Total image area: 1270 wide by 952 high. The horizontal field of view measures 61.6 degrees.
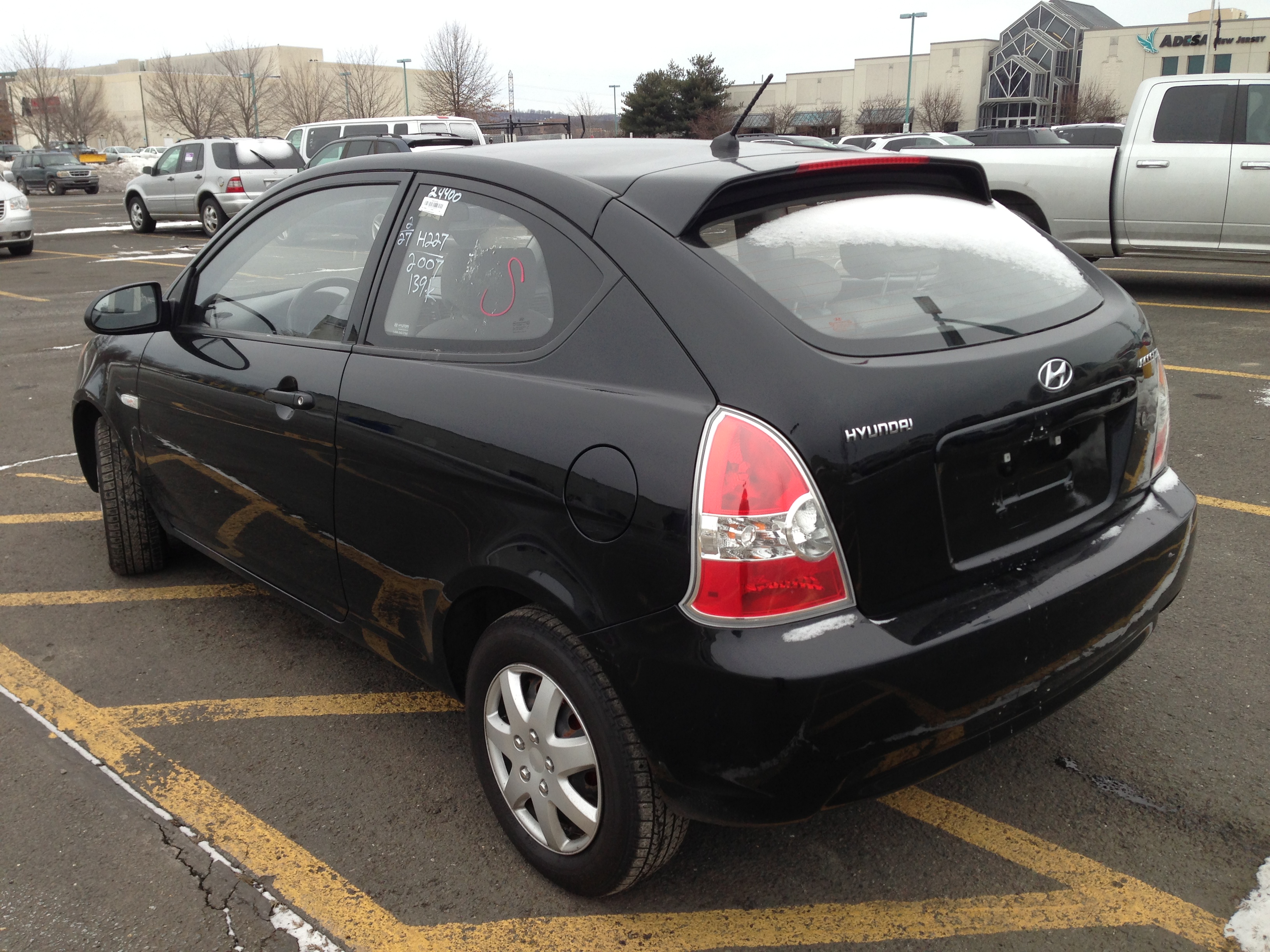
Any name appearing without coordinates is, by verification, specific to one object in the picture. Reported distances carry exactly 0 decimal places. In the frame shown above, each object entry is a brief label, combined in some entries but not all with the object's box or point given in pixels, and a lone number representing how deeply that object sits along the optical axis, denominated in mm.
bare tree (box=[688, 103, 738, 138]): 50688
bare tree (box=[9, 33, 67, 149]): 76000
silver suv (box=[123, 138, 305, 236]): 18922
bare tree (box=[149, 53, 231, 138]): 65312
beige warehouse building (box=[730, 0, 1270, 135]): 66375
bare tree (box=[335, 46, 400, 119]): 67562
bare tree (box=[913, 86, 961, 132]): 66750
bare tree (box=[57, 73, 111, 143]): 78688
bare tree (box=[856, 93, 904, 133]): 60219
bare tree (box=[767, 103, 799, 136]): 54991
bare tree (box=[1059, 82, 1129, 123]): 60438
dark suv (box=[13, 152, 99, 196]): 40000
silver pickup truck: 9562
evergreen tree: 54625
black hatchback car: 2023
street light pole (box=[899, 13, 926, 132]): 55750
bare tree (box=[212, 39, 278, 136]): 70875
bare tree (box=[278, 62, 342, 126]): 70188
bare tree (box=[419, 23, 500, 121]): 56281
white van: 19891
